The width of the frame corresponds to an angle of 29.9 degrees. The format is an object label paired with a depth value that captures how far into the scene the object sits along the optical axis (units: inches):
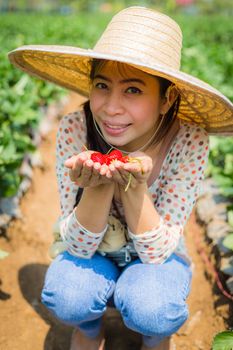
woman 66.9
